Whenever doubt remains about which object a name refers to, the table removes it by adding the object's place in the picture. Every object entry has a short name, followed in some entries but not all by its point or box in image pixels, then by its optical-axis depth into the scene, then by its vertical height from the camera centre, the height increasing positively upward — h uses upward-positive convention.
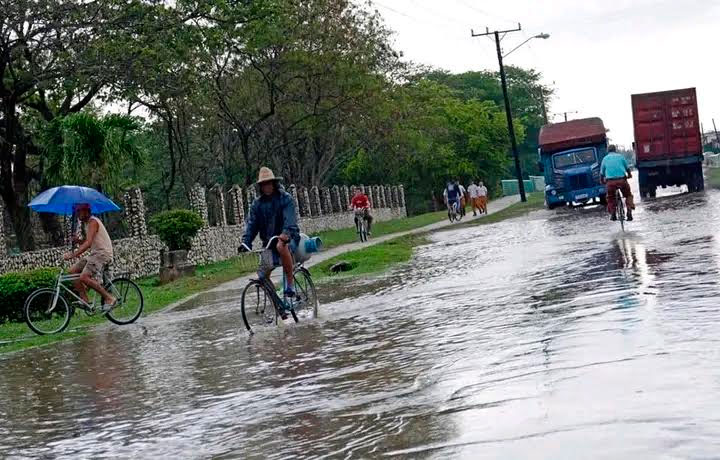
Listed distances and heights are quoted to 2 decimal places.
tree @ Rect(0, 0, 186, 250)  25.64 +4.29
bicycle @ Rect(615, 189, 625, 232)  21.95 -1.00
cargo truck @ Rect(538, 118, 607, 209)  39.19 +0.02
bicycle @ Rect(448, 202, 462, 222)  43.44 -1.24
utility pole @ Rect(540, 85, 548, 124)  95.00 +5.71
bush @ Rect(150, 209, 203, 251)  27.53 -0.28
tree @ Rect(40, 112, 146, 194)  27.06 +1.93
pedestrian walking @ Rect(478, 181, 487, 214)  48.81 -0.97
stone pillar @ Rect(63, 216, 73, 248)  25.70 +0.05
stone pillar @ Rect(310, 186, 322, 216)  50.81 -0.20
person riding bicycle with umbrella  15.64 -0.43
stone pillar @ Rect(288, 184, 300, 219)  44.73 +0.40
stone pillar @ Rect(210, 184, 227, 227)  34.84 +0.02
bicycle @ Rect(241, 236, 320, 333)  12.59 -1.10
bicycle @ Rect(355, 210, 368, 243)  34.62 -1.01
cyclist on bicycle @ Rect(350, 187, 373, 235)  34.53 -0.48
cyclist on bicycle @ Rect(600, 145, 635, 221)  22.36 -0.44
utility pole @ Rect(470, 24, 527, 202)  61.37 +3.38
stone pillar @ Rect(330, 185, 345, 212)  55.22 -0.27
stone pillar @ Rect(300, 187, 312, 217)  48.54 -0.20
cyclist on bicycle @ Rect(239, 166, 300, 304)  12.58 -0.20
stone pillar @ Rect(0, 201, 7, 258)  22.58 -0.03
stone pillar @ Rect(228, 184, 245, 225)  36.78 +0.11
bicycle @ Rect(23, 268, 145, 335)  15.39 -1.07
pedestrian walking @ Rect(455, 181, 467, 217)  44.12 -1.09
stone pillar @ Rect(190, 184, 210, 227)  32.44 +0.33
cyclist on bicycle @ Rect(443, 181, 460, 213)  43.47 -0.70
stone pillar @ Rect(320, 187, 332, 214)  52.91 -0.26
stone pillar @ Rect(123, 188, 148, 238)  28.70 +0.19
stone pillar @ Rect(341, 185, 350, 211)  57.27 -0.24
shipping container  38.06 +0.56
